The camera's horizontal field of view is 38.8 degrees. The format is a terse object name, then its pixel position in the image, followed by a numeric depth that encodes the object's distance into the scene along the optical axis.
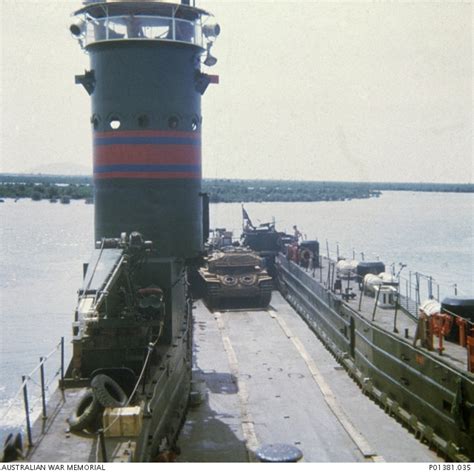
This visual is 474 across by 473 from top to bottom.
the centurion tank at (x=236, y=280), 30.22
